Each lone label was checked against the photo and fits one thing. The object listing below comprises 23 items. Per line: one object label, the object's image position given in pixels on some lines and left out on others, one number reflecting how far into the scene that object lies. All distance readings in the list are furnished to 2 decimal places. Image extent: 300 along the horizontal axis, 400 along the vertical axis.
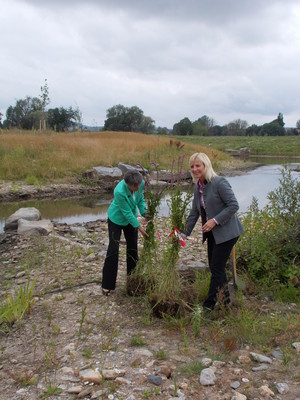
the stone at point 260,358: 3.42
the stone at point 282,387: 2.96
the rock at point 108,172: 18.06
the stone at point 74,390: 3.04
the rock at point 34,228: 8.40
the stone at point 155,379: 3.12
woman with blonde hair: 4.18
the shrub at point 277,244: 5.23
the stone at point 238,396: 2.87
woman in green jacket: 4.73
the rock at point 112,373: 3.21
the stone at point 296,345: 3.60
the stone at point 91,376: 3.17
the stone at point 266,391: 2.92
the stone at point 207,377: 3.09
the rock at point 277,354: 3.50
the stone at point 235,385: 3.05
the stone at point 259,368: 3.28
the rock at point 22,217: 9.39
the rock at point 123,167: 18.19
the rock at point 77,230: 9.08
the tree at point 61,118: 40.34
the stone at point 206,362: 3.36
